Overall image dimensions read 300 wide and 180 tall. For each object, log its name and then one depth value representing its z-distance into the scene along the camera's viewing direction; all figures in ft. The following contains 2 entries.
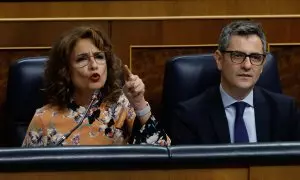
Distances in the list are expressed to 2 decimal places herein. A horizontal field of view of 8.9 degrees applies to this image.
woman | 20.22
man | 20.37
